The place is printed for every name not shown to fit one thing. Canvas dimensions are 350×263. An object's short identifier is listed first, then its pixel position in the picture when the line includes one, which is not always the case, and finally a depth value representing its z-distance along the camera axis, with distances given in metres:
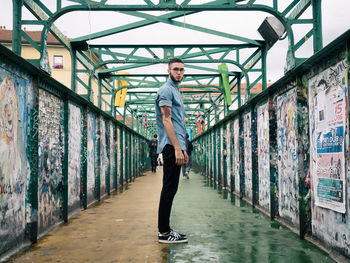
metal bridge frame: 6.11
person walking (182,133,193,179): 15.90
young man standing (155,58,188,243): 4.28
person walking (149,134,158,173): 20.28
